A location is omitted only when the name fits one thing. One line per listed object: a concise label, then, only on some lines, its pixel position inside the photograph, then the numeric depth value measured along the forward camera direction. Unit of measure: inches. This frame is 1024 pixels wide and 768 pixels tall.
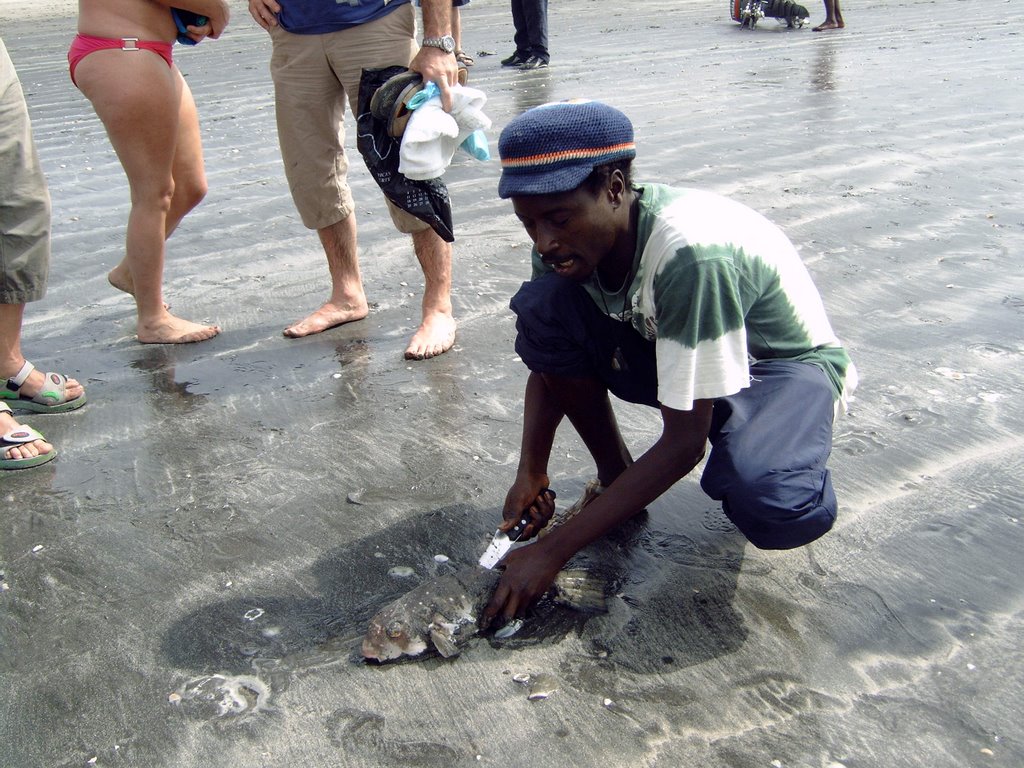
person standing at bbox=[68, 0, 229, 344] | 135.9
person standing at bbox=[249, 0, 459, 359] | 141.9
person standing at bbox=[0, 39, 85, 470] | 120.0
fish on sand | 84.5
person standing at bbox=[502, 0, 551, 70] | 398.9
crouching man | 80.0
